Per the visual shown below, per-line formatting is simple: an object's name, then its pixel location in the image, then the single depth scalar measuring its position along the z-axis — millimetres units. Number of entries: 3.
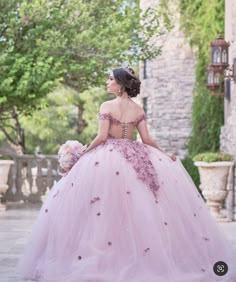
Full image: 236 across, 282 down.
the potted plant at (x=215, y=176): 12945
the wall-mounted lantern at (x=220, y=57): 13359
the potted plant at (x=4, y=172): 15336
